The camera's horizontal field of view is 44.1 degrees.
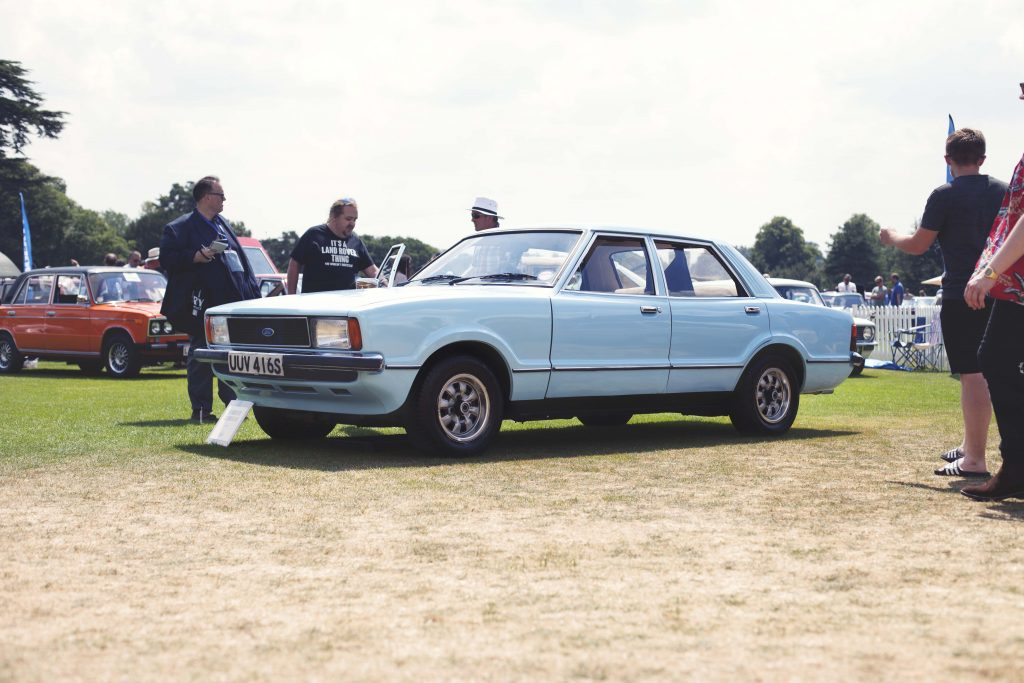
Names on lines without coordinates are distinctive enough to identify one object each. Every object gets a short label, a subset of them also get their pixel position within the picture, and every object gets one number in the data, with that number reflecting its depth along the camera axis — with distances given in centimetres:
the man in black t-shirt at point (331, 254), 1025
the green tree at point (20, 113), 6375
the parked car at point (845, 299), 3176
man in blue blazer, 1049
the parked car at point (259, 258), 2649
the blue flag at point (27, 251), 3592
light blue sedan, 781
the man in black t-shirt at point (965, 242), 724
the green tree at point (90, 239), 10681
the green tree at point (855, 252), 12850
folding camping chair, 2447
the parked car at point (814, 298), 2186
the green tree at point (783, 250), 14725
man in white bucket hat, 1091
